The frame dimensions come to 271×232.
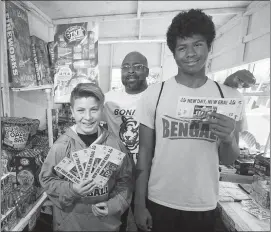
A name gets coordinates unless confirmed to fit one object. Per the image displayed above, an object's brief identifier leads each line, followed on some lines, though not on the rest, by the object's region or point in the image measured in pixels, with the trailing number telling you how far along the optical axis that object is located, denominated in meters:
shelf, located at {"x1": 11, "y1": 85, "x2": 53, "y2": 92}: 1.84
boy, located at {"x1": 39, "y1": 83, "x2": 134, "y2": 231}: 1.12
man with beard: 1.51
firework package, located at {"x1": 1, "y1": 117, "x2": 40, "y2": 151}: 1.55
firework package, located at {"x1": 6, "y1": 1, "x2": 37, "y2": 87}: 1.87
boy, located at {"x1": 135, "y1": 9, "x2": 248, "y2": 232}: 1.02
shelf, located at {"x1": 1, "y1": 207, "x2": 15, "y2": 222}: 1.27
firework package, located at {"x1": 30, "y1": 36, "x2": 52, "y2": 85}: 2.29
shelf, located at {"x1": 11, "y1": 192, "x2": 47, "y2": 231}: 1.36
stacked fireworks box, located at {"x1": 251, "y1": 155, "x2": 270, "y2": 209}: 1.55
